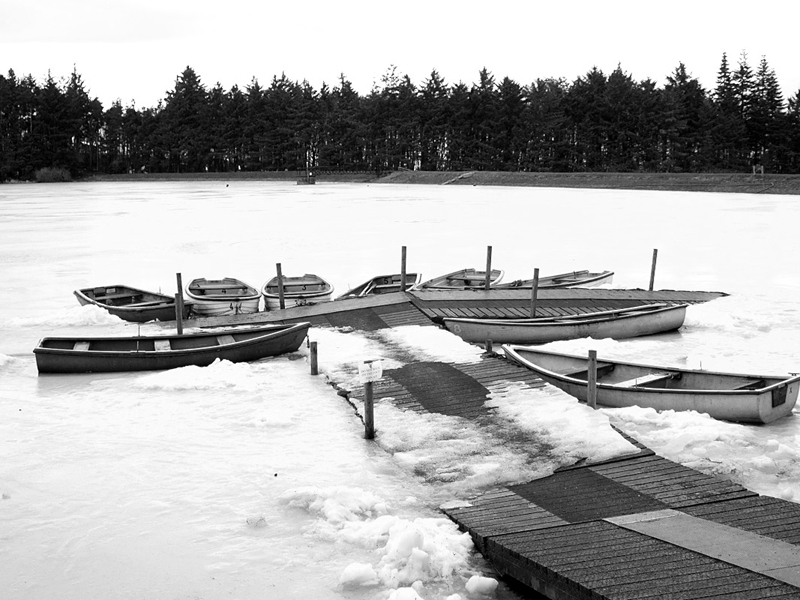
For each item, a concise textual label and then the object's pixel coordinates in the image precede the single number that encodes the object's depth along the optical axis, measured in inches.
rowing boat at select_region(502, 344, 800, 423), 443.5
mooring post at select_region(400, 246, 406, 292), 793.6
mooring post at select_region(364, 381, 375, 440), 423.0
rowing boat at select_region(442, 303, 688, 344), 642.2
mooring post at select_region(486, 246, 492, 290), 787.5
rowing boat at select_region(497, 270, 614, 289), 831.7
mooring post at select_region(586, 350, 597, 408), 440.5
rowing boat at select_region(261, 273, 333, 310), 778.8
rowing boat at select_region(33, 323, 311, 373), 564.7
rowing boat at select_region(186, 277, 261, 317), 765.9
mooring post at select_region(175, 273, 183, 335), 659.4
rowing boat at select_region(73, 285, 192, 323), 749.9
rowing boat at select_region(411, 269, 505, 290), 811.3
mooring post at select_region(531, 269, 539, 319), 693.2
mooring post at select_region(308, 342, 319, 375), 553.0
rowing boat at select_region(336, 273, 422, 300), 820.4
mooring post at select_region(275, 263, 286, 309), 754.3
